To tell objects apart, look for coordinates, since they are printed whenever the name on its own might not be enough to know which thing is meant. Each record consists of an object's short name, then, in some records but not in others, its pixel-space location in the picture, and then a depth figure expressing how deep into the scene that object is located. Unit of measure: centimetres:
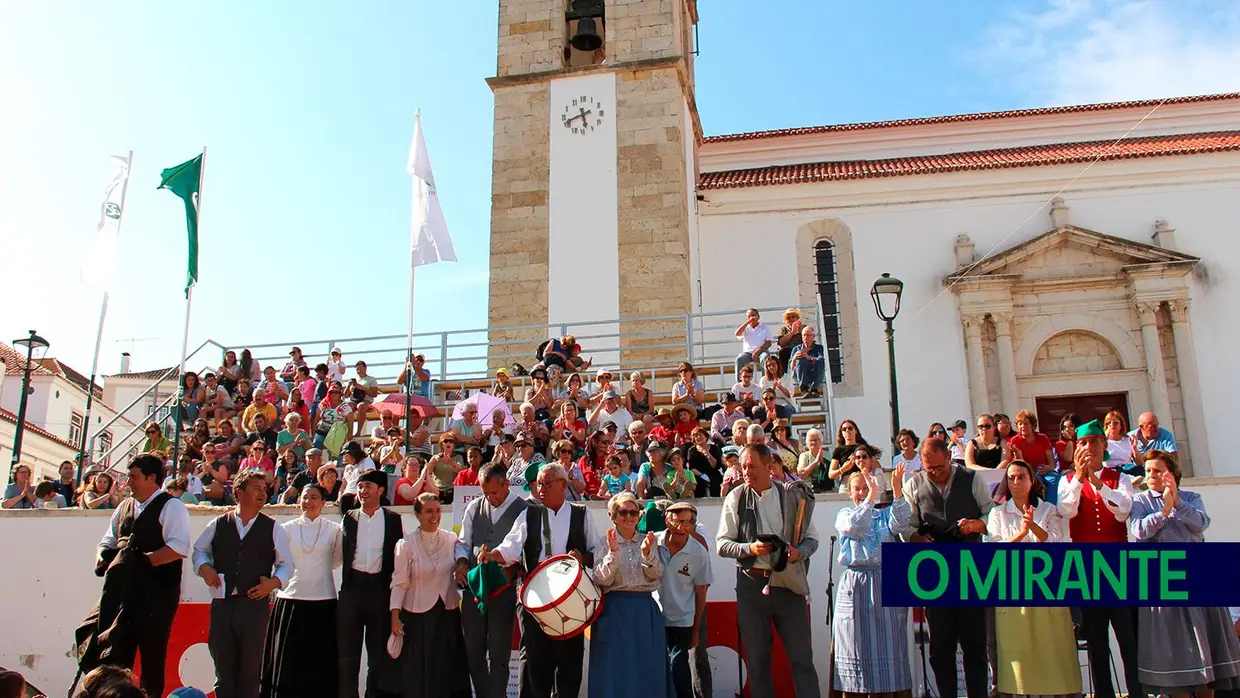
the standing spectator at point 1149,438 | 941
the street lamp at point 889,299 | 1169
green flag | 1473
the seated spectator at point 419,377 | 1521
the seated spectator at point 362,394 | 1418
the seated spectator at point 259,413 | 1355
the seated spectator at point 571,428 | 1198
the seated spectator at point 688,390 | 1293
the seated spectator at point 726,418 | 1202
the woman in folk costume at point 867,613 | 691
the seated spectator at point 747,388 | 1291
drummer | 694
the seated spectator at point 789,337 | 1405
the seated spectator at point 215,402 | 1463
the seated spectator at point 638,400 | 1312
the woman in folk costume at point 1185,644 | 636
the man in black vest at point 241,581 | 732
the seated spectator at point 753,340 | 1409
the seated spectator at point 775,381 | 1275
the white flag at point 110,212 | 1567
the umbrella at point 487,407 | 1293
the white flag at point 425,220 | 1400
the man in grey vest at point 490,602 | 720
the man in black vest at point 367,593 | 745
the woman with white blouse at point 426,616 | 730
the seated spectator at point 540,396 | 1307
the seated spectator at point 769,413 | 1168
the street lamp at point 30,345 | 1434
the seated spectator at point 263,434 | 1336
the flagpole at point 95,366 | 1324
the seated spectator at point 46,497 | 1130
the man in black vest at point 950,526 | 680
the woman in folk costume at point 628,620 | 666
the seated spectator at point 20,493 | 1148
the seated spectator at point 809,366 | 1342
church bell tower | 1853
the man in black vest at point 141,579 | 707
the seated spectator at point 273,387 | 1463
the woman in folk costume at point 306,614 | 738
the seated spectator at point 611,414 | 1247
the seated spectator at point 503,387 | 1369
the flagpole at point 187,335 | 1397
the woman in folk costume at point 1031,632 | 656
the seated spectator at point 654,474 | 960
